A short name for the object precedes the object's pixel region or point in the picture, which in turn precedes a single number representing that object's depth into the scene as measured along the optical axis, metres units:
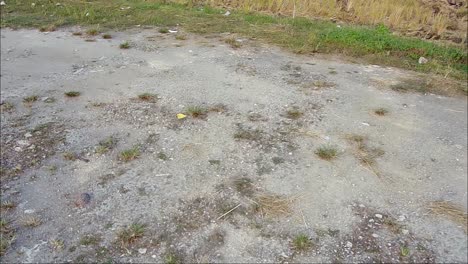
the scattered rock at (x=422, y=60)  4.90
